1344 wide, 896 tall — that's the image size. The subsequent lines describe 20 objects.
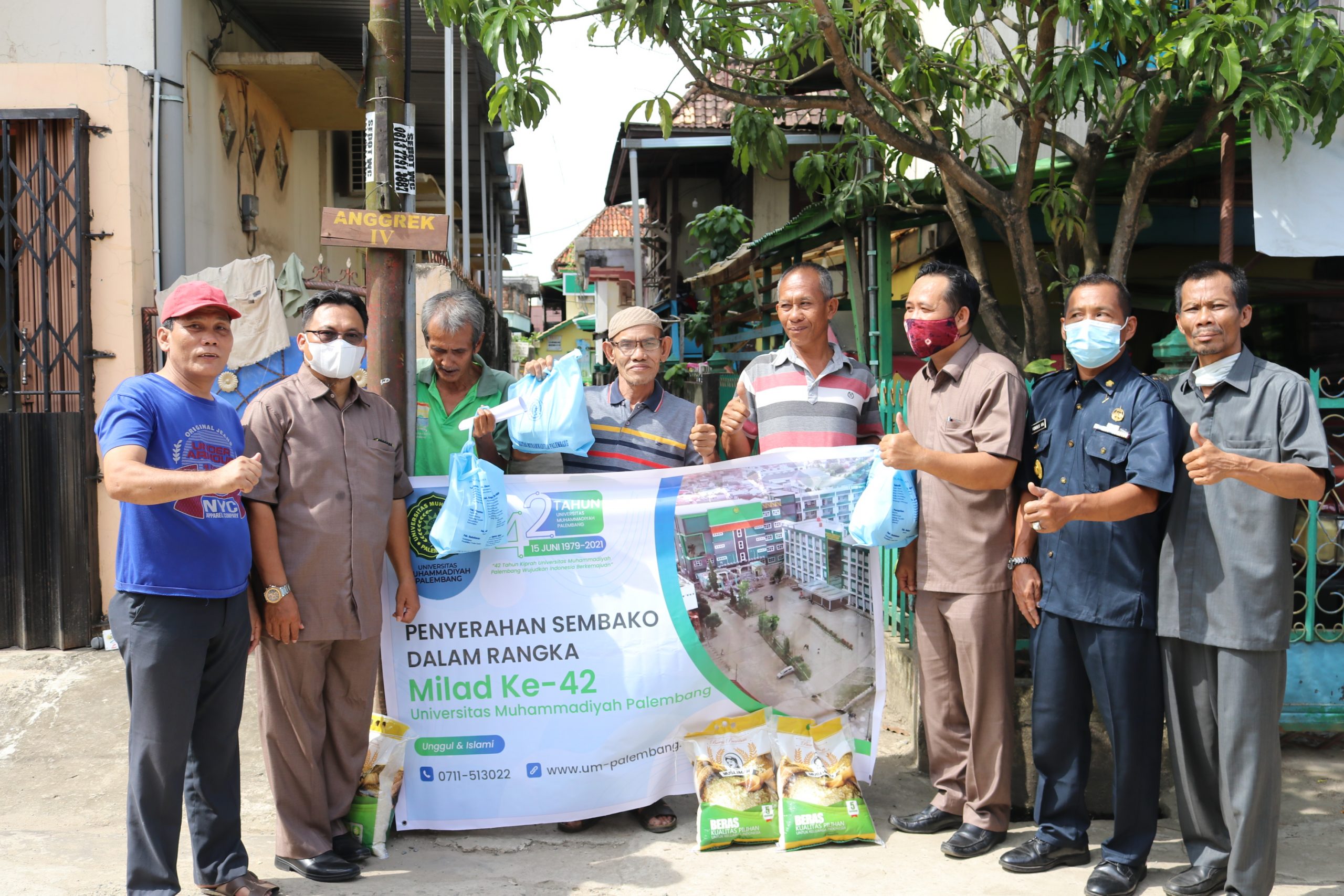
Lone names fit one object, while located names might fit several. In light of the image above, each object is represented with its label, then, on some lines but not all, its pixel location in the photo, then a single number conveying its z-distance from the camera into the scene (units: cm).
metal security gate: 601
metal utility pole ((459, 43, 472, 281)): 941
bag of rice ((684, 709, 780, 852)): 375
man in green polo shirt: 399
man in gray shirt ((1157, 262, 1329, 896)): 315
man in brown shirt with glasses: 345
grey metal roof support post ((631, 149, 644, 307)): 1293
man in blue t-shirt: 299
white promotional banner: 387
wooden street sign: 403
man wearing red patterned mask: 364
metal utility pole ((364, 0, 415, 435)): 414
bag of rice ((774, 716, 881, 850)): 373
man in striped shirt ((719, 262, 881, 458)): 402
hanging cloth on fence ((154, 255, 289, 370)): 652
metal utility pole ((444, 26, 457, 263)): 823
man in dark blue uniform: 332
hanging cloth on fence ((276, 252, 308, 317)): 670
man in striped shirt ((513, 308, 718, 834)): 401
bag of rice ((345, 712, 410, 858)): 369
